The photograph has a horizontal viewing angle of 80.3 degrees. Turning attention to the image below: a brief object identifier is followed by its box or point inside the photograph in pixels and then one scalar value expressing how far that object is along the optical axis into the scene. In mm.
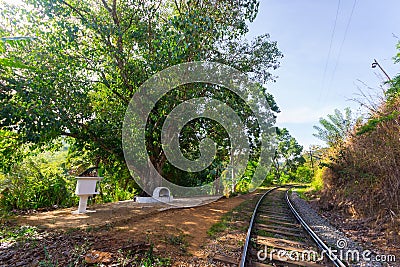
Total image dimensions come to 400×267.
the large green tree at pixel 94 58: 6125
